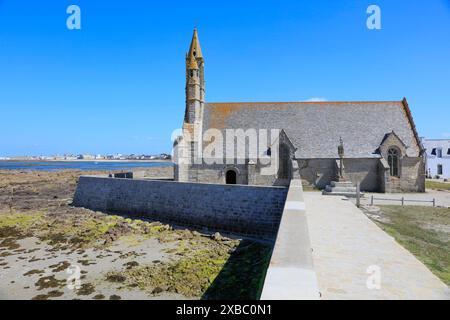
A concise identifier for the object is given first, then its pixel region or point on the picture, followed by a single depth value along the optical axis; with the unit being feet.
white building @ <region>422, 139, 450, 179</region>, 126.93
